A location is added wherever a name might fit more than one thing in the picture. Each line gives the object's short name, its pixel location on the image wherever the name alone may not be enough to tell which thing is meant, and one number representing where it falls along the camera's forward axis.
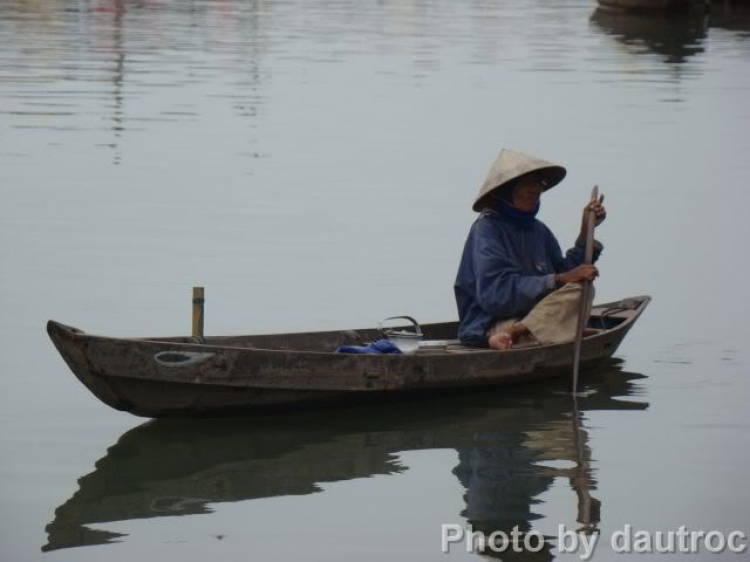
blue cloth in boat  18.70
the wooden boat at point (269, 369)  16.86
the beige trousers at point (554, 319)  19.06
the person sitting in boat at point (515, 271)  18.97
